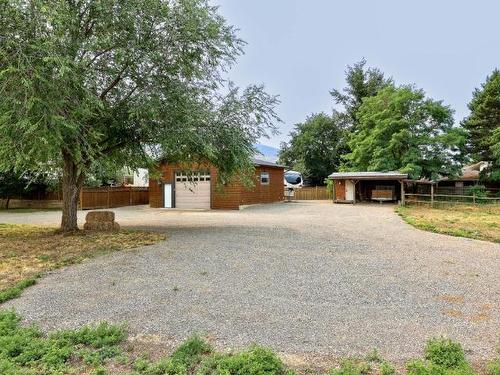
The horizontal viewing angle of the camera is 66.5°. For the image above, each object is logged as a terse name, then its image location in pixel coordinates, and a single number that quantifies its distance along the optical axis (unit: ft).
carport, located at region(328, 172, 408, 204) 78.69
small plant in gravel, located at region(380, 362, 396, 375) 8.87
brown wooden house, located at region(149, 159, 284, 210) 65.62
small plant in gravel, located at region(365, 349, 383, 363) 9.53
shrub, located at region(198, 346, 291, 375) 8.95
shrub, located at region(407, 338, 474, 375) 8.71
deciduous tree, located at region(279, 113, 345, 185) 118.52
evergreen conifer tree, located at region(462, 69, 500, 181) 92.40
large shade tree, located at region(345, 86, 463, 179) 80.79
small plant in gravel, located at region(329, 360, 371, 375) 8.81
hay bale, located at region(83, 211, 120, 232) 33.53
